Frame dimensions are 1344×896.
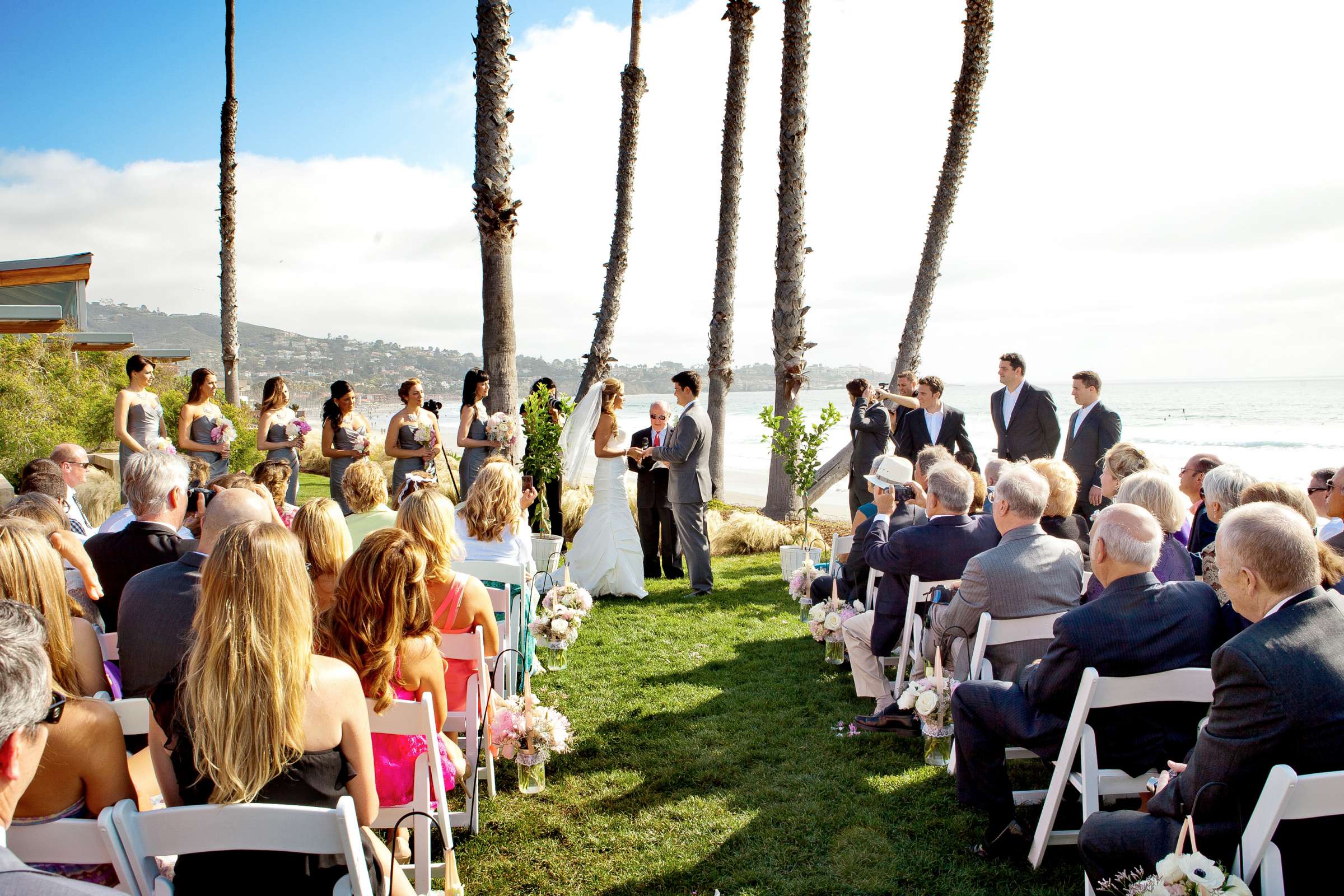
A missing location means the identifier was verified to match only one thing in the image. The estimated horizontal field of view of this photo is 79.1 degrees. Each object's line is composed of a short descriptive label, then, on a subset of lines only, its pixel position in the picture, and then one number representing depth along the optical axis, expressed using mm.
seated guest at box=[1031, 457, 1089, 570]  5113
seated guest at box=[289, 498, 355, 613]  3623
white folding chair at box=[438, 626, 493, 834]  3604
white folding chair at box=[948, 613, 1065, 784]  3762
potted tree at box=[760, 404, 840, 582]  8594
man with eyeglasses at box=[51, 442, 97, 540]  5215
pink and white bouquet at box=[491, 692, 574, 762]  3982
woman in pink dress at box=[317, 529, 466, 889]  3025
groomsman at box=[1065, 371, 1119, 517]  7812
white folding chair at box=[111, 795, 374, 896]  1959
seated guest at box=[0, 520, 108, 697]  2658
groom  8094
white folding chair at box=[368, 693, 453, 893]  2846
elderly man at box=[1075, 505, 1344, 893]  2260
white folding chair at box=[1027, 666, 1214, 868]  2951
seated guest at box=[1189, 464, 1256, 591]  4305
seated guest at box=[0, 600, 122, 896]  1677
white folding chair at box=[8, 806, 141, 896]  1943
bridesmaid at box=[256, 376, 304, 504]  8414
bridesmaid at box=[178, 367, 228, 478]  8398
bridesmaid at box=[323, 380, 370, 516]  8430
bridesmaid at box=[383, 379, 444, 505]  8477
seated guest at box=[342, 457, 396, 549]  5357
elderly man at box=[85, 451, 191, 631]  3865
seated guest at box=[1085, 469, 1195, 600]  4152
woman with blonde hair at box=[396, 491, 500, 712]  3807
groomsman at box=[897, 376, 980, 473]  8781
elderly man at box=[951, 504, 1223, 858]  3143
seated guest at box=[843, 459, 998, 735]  4750
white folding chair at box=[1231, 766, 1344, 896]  2049
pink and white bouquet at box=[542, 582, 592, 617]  6004
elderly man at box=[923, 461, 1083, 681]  3900
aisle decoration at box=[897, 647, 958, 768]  4086
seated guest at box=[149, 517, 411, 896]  2223
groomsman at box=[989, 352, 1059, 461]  8484
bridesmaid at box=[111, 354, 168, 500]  8273
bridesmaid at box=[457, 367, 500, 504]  8672
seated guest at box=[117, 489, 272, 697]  3016
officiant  8914
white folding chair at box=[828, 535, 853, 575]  6750
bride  8195
